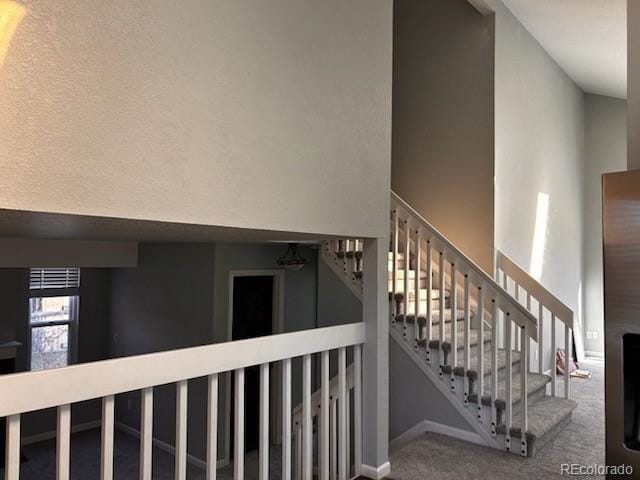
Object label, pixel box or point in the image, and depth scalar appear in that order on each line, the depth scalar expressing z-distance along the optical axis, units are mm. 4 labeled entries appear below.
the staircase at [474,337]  3451
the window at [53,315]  6918
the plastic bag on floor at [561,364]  5954
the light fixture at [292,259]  5609
